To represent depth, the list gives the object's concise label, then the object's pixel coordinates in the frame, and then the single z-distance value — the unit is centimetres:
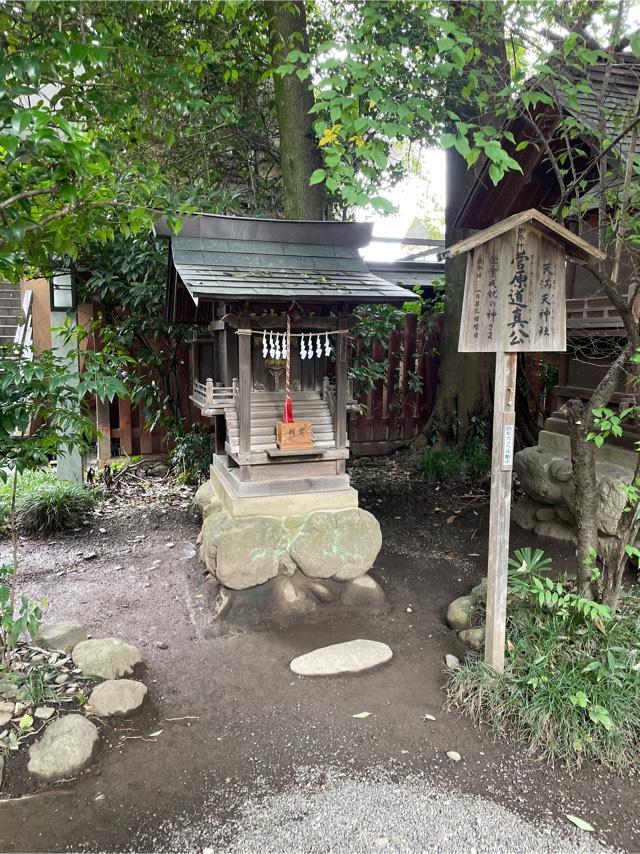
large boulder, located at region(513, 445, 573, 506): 553
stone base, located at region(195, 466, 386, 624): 430
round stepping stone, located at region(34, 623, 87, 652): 360
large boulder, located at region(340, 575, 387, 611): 449
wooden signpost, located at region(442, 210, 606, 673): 321
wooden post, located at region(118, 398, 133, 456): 741
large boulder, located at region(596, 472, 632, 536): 475
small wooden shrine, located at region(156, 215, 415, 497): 434
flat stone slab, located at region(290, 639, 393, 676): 361
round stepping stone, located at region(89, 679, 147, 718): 308
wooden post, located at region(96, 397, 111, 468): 725
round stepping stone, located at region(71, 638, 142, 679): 339
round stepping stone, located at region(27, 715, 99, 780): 264
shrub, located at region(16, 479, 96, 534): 614
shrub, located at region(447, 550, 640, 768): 285
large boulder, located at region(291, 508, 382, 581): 446
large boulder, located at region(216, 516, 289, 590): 428
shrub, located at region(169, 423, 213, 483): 716
